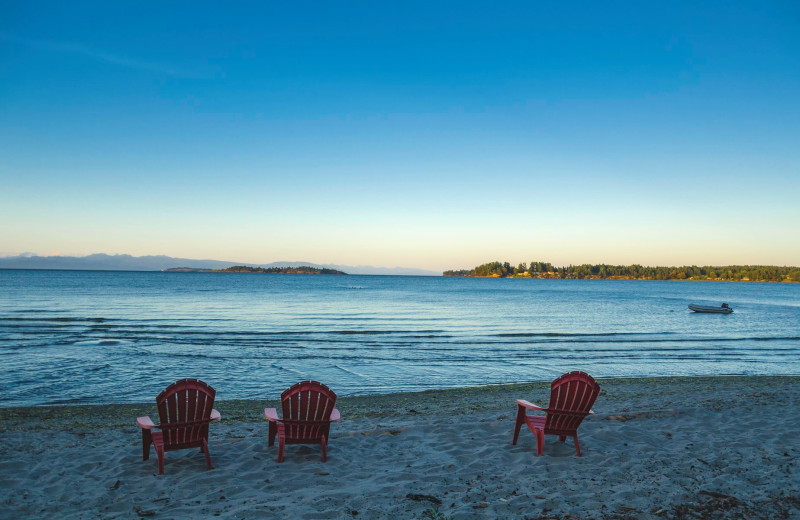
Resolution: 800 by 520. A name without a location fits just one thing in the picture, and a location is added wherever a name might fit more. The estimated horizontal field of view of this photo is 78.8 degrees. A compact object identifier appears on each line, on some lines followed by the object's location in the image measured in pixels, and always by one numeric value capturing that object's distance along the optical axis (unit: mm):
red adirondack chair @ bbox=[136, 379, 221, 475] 6746
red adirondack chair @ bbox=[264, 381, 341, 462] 7176
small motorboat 51562
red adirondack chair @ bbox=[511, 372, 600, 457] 7449
